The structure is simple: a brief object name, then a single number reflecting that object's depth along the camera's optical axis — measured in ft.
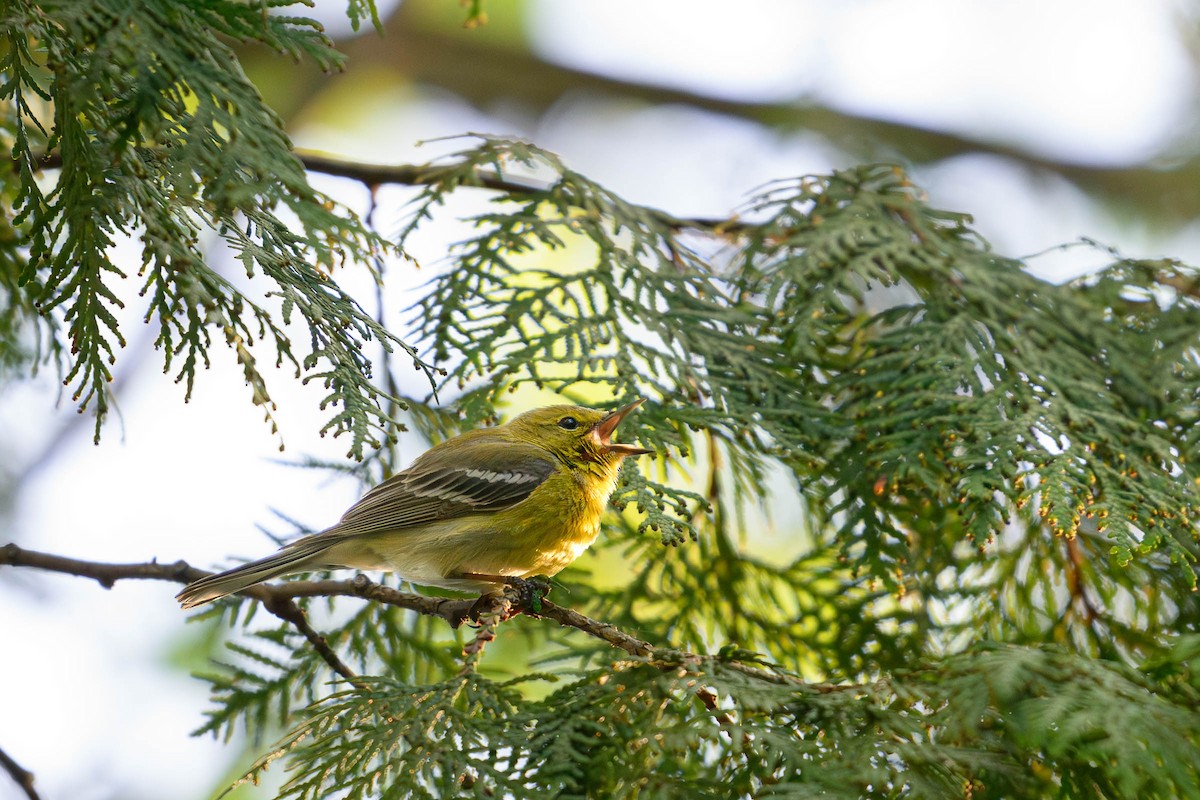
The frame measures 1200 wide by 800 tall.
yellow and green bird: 21.20
